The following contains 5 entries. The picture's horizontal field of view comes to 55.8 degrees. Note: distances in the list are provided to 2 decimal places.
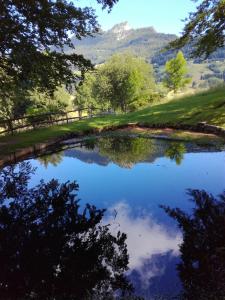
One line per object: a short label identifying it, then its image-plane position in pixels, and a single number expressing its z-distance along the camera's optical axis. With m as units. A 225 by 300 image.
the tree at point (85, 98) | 61.12
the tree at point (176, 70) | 45.02
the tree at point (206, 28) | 16.07
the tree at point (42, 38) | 10.49
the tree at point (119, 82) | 48.84
